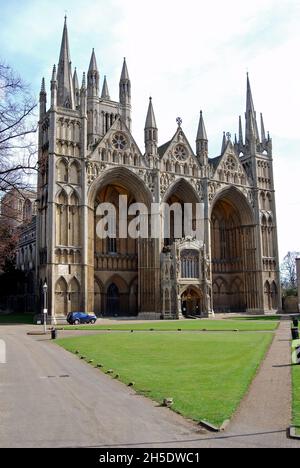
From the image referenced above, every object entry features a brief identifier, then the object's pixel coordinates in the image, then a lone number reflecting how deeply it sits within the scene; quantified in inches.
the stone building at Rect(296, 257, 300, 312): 2884.4
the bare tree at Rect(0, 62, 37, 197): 633.0
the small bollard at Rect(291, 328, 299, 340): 1052.5
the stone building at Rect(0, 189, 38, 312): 2895.2
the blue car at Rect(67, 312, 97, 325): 2007.9
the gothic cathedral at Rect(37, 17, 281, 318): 2239.2
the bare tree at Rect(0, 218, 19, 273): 751.1
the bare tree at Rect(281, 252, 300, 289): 4469.5
